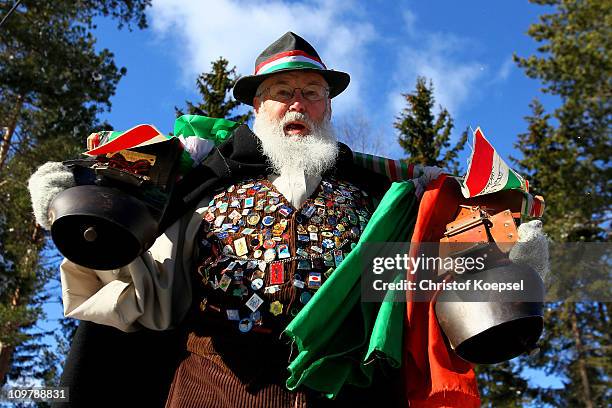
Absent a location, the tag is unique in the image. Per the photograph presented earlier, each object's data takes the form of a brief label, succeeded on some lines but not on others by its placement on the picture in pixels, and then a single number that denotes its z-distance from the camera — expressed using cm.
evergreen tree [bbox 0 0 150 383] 1073
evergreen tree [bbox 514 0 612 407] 1320
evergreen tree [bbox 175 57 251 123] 1013
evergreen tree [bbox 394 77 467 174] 1338
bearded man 240
